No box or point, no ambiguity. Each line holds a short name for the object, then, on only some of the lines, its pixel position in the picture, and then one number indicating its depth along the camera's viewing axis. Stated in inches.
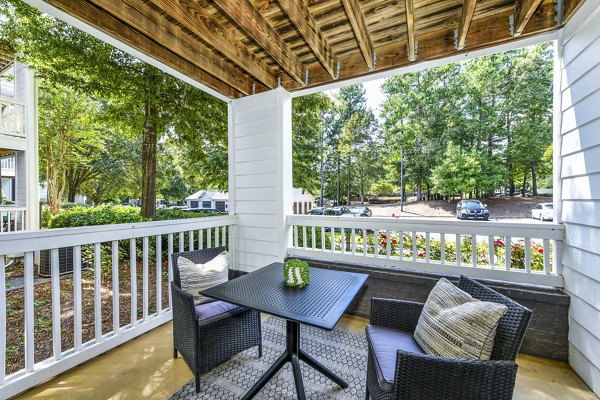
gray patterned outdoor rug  70.6
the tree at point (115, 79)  155.3
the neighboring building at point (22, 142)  213.6
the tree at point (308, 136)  176.7
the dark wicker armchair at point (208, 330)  72.5
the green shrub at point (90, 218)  179.6
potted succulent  74.9
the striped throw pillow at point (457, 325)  48.6
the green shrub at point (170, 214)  237.3
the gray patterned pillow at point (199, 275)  84.0
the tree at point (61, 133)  269.9
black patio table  58.1
